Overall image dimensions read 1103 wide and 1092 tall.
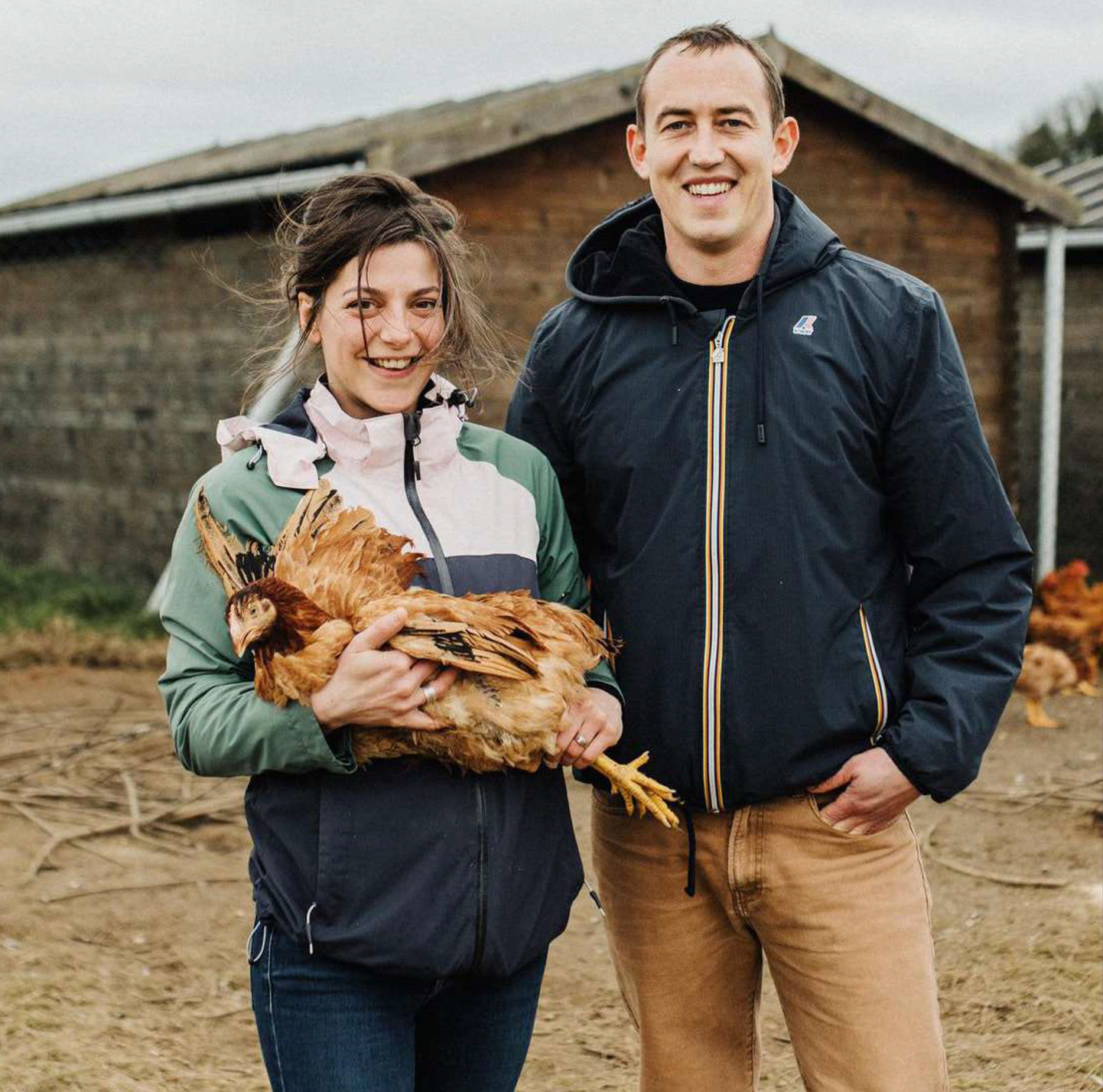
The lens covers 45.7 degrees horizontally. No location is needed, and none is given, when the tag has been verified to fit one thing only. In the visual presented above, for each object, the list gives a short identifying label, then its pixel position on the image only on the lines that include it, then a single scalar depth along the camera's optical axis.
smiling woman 1.94
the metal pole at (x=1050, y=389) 10.02
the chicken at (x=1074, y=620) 8.41
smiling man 2.30
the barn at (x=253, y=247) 8.04
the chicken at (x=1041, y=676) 7.57
